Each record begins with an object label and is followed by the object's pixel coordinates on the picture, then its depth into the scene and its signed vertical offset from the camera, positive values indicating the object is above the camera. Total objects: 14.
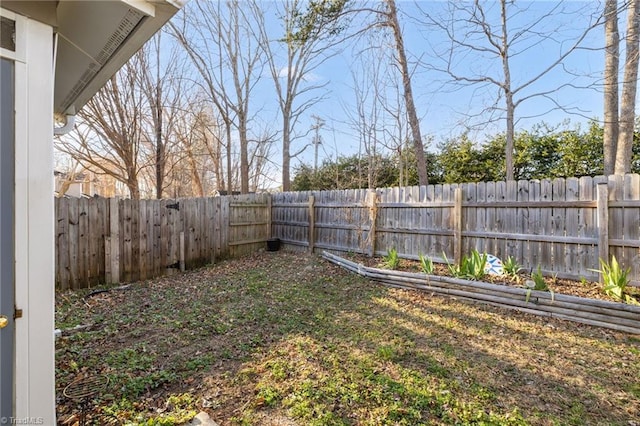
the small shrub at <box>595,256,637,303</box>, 3.50 -0.85
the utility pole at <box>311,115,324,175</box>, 13.76 +3.51
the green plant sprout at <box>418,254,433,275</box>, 4.87 -0.90
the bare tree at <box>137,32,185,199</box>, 8.64 +3.53
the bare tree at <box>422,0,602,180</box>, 6.12 +3.68
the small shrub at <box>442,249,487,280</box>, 4.47 -0.87
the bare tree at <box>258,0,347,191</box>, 11.91 +5.46
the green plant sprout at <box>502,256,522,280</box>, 4.41 -0.86
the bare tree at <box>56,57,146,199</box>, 7.79 +2.11
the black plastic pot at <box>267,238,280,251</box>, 8.65 -0.97
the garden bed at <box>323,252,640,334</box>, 3.20 -1.11
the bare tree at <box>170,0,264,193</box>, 11.12 +5.77
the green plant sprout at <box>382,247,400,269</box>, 5.46 -0.94
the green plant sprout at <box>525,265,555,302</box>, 3.82 -0.95
